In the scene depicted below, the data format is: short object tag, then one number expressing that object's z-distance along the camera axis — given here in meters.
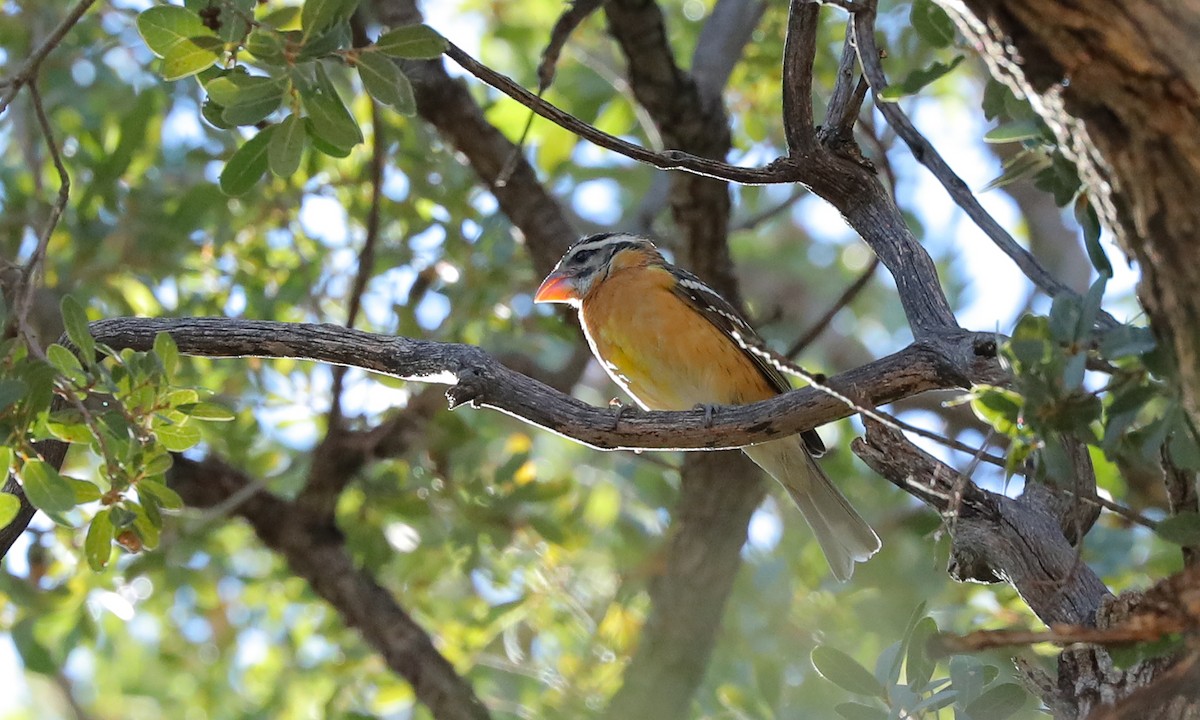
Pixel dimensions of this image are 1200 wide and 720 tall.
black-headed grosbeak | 12.44
